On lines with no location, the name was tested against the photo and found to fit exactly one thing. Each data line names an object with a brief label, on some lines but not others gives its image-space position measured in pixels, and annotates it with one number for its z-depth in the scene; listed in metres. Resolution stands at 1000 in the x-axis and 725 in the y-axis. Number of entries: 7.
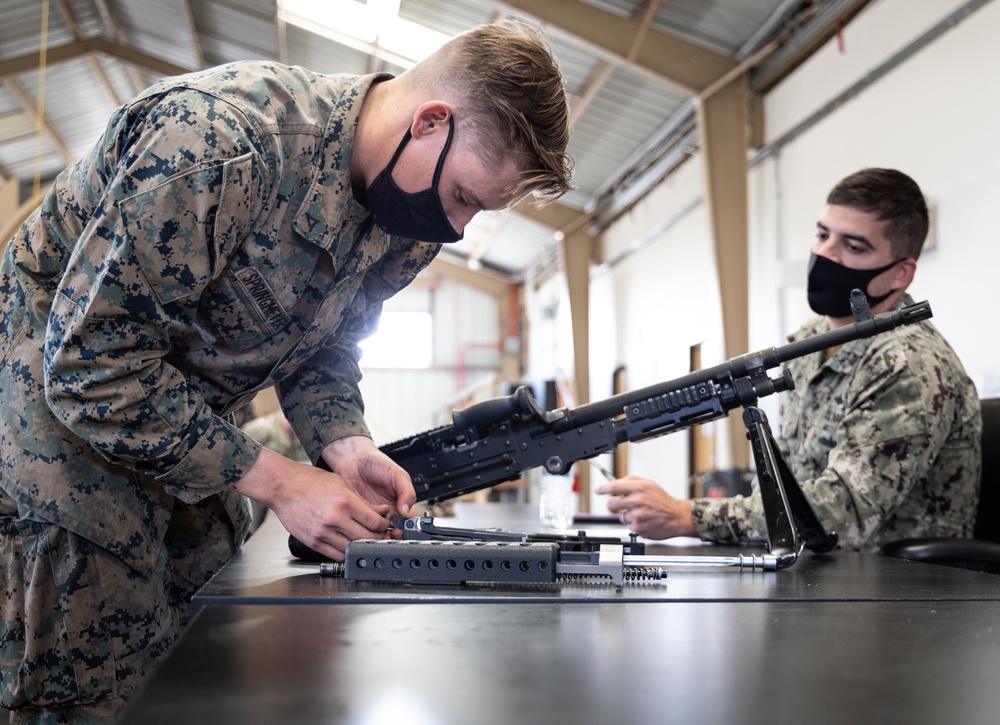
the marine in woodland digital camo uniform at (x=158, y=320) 0.96
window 13.46
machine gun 1.35
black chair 1.51
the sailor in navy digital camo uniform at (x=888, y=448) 1.62
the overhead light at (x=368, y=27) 5.56
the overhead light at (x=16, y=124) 7.21
